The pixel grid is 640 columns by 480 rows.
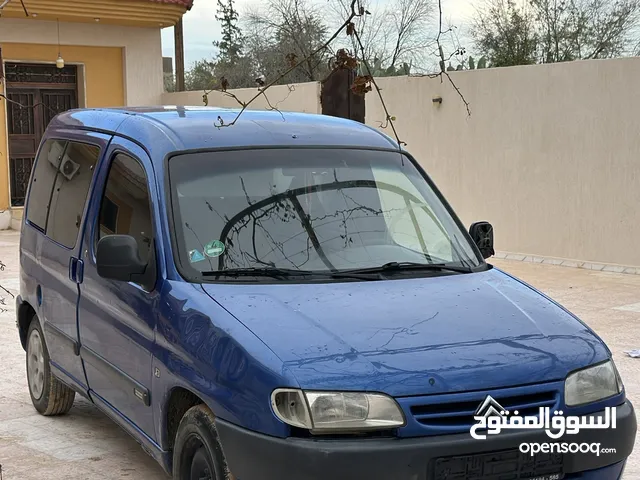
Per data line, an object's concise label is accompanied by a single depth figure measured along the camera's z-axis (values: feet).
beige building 61.93
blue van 11.83
